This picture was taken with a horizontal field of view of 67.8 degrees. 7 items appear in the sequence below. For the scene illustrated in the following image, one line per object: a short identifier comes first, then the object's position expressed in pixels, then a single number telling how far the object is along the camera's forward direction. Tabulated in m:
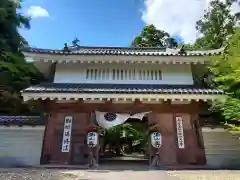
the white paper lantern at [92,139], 7.71
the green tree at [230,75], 7.33
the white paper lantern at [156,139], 7.71
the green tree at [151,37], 27.64
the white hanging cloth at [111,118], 8.14
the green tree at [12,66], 12.22
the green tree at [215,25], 20.19
